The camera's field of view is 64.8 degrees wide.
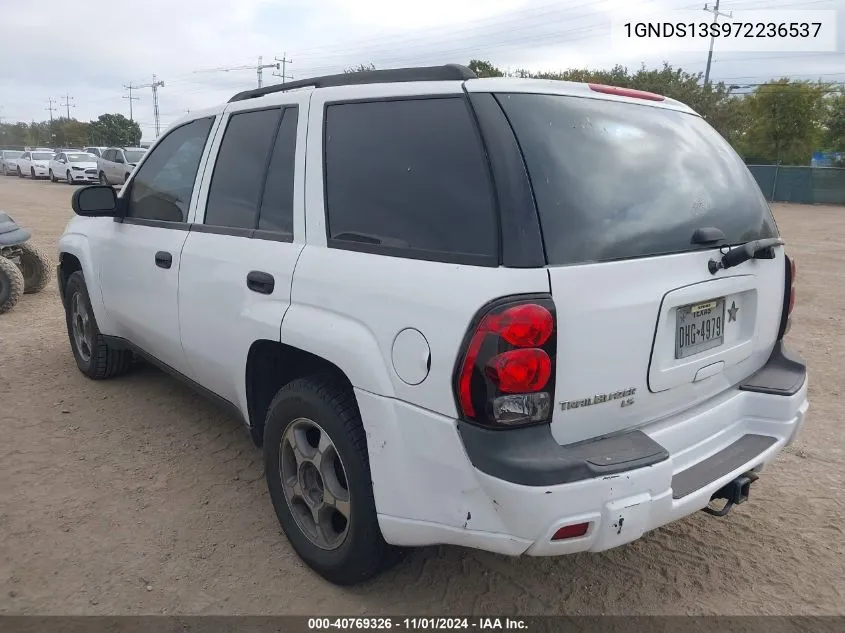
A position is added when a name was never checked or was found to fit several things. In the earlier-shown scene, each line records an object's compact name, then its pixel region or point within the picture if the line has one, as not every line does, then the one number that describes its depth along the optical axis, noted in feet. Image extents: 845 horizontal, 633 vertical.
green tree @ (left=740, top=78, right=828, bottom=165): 109.60
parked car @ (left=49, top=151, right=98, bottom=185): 94.68
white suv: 6.43
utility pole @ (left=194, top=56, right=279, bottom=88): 235.07
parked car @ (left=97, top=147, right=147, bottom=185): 81.71
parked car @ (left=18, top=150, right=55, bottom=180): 107.14
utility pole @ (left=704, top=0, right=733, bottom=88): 130.93
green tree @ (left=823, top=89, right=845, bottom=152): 111.34
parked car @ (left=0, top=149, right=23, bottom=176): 120.61
